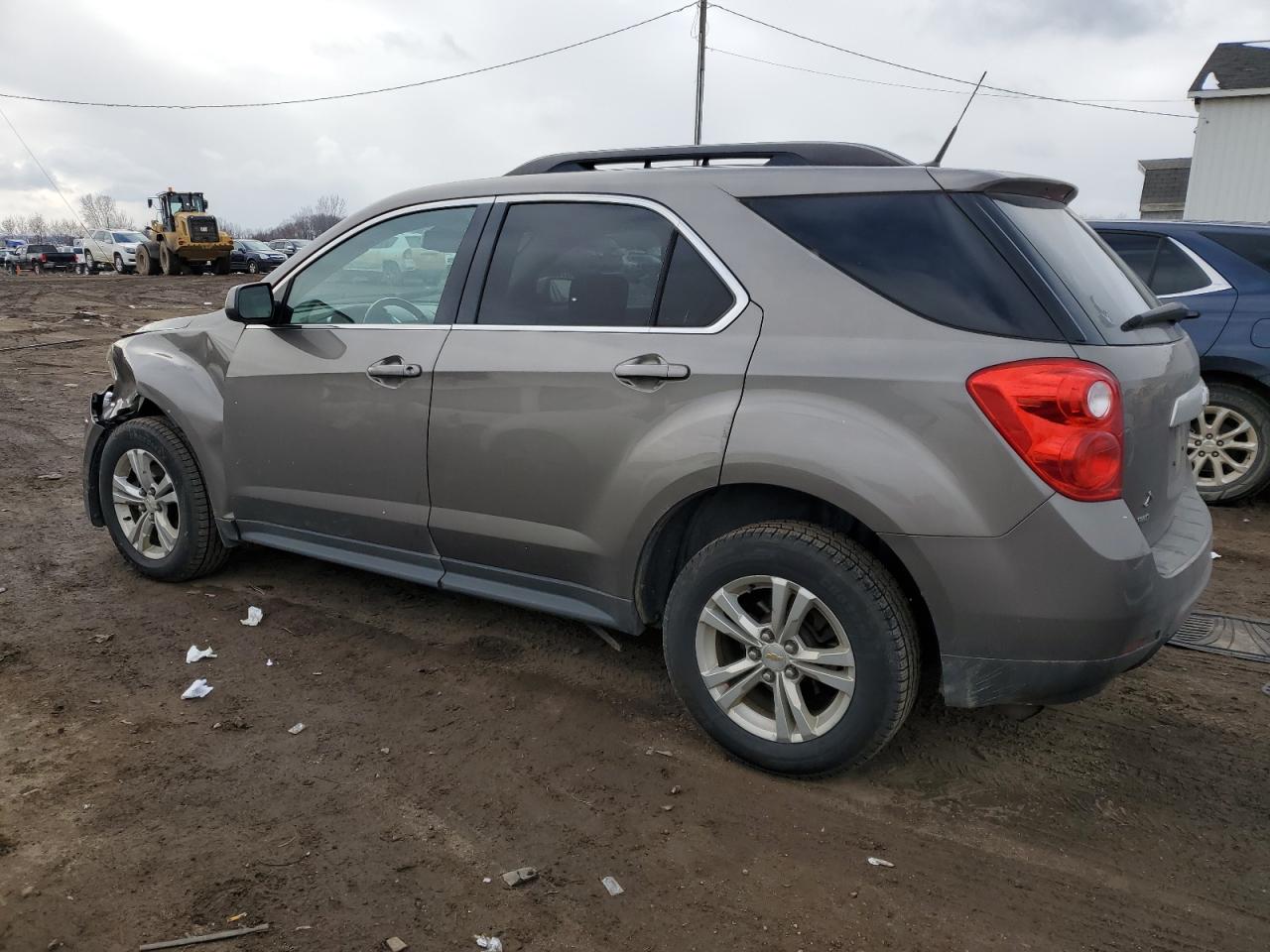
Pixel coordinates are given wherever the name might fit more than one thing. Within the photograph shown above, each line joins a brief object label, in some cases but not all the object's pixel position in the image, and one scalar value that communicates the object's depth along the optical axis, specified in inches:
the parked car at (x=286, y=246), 1639.8
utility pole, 1003.9
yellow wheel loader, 1343.5
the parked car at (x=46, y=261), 1763.0
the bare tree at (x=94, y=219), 4451.3
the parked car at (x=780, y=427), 100.9
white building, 735.7
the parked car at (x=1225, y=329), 230.7
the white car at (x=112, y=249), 1539.1
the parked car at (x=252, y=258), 1494.8
